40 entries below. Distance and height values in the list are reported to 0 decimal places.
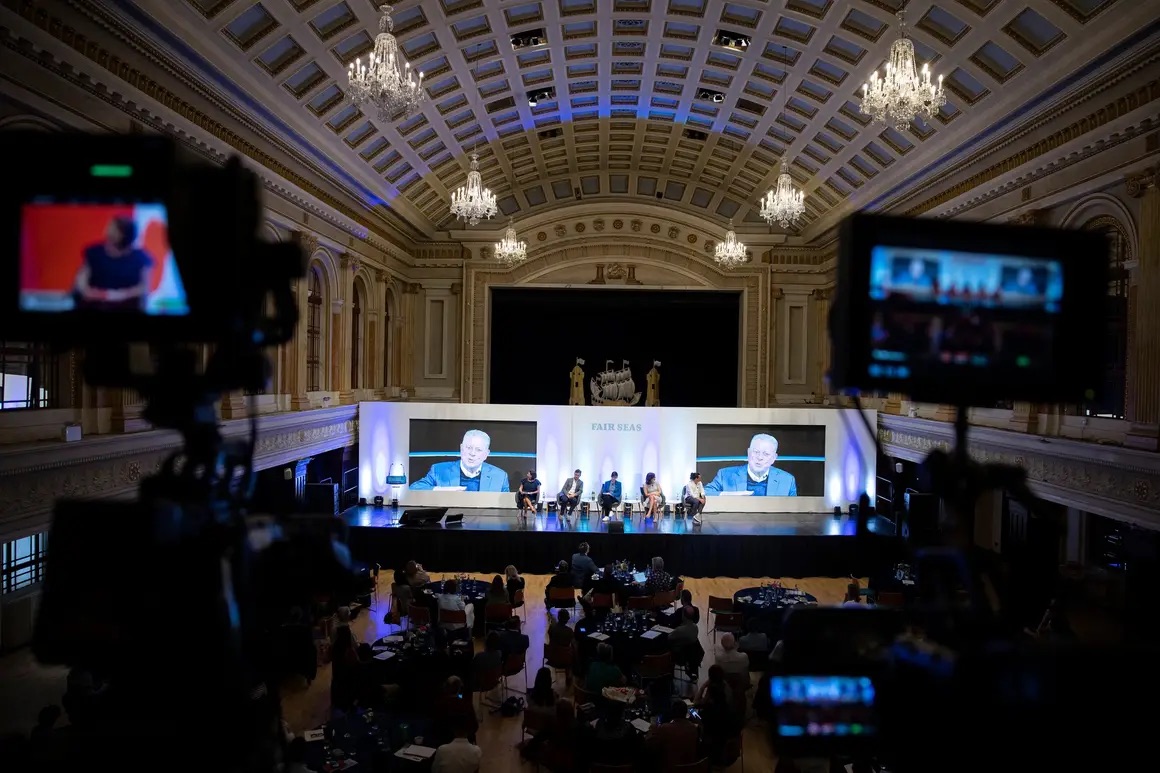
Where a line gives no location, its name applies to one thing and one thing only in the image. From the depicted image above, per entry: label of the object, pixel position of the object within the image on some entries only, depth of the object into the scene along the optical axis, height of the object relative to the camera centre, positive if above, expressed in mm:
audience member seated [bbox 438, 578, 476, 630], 9625 -3253
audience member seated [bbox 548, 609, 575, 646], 8906 -3379
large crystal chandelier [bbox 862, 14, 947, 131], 9391 +3966
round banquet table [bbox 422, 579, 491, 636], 10739 -3499
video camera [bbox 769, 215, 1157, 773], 1981 +41
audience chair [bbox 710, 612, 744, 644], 9953 -3529
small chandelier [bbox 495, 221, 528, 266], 18625 +3398
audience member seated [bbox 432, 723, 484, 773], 5613 -3151
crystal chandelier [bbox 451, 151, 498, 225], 14055 +3570
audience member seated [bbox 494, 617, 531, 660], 8625 -3395
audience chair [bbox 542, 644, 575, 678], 8859 -3627
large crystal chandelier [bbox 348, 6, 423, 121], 9609 +4129
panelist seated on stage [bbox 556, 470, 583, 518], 15883 -2795
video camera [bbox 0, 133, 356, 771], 1880 +62
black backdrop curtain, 24391 +968
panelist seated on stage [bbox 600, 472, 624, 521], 15937 -2838
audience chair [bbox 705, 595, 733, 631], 10555 -3514
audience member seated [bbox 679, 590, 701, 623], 8925 -3038
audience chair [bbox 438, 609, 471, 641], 9539 -3394
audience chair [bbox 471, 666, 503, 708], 7871 -3524
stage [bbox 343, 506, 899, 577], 14680 -3703
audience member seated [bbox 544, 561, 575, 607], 10891 -3242
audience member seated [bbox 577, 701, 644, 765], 6016 -3222
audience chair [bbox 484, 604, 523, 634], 9914 -3461
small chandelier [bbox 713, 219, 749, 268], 18562 +3403
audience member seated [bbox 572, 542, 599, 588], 11758 -3302
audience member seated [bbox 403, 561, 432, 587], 10711 -3190
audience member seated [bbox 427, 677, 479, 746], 6305 -3192
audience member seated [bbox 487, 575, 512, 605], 10172 -3256
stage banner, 17219 -1718
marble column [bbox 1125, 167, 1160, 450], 9266 +775
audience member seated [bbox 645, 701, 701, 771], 5906 -3164
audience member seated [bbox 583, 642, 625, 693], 7293 -3183
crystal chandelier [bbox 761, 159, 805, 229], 14359 +3692
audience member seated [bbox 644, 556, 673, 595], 10805 -3267
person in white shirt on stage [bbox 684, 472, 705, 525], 15734 -2789
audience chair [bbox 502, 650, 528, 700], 8568 -3647
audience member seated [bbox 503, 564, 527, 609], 10938 -3326
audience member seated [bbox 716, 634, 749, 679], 7781 -3216
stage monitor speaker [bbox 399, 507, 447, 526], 15289 -3244
